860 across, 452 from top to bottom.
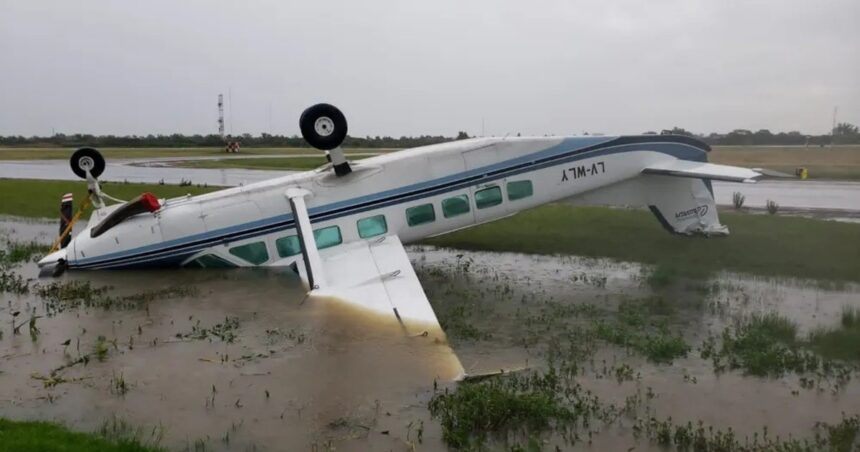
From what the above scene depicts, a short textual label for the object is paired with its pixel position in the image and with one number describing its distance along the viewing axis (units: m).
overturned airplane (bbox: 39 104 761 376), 15.44
